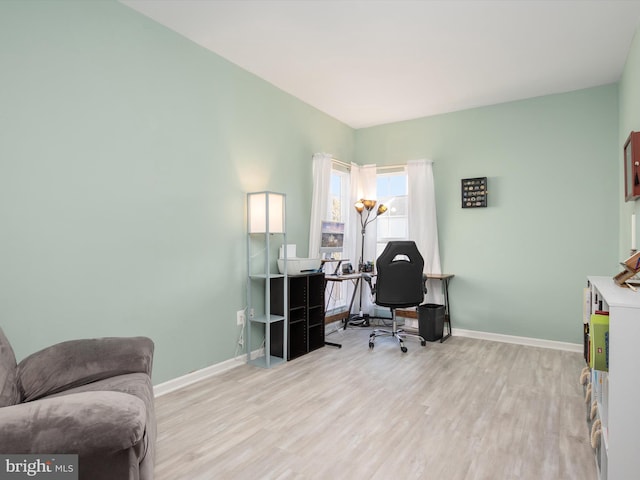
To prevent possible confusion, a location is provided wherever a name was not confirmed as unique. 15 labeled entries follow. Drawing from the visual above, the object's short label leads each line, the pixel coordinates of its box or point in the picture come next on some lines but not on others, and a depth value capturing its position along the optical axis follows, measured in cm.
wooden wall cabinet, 266
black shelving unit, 388
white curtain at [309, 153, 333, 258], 465
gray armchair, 123
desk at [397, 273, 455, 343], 474
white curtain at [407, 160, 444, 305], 490
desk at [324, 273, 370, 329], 448
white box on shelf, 393
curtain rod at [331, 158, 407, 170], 508
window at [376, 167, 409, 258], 534
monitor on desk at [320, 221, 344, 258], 468
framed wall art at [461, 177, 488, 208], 466
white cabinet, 153
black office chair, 411
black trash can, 450
